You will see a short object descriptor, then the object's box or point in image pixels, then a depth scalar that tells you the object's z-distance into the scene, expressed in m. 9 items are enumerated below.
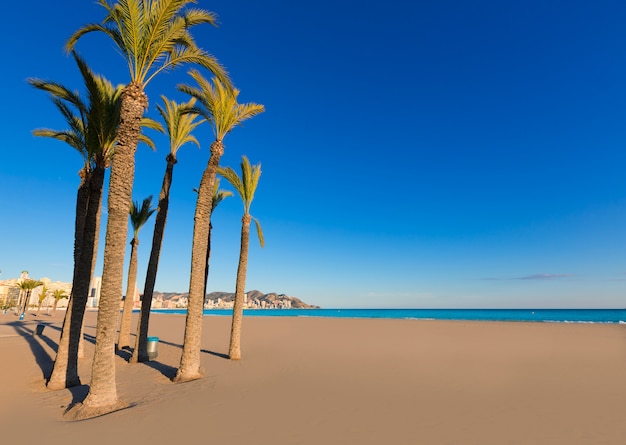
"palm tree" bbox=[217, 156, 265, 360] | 15.51
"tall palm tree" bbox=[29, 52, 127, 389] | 9.95
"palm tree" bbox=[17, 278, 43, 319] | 51.50
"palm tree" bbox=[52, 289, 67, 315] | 60.19
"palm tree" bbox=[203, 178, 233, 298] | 18.43
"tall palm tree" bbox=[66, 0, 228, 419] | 7.88
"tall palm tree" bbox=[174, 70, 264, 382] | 11.30
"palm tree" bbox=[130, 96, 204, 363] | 13.94
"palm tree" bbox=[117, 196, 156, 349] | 16.73
